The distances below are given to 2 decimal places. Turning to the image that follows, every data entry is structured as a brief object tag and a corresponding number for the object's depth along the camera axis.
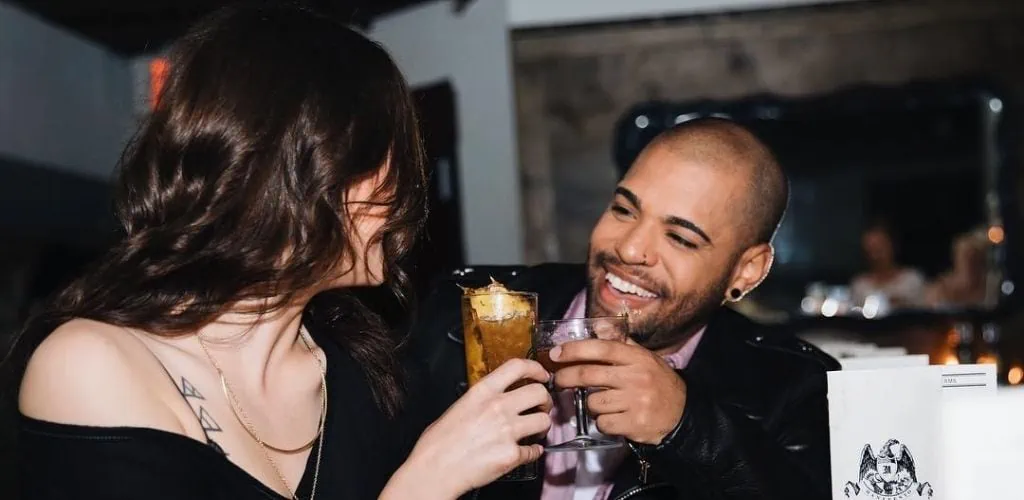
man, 2.26
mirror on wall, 5.50
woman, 1.49
